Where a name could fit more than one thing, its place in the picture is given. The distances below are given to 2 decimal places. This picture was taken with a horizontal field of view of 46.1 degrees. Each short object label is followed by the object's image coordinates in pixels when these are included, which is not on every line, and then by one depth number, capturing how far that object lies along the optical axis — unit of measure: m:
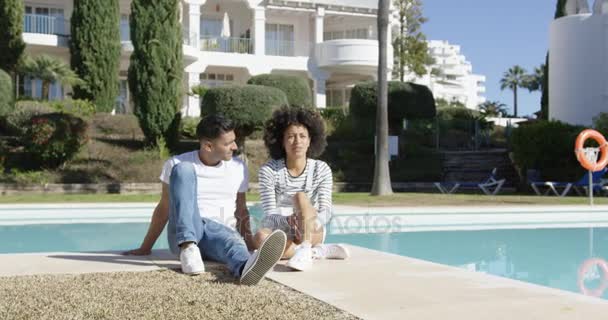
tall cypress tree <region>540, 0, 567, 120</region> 27.39
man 4.51
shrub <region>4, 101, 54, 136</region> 20.95
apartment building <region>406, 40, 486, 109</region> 103.38
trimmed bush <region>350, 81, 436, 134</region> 23.05
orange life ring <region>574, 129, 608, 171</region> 13.47
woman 5.34
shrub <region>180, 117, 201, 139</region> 22.89
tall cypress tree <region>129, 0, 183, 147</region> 20.02
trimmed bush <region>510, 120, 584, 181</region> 18.30
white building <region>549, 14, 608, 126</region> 20.70
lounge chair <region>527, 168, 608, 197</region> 16.56
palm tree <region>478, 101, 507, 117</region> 37.89
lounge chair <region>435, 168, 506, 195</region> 18.06
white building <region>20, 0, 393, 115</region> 27.42
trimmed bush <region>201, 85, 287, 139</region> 19.36
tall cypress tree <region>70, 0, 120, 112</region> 24.39
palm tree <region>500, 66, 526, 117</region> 86.12
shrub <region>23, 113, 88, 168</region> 18.14
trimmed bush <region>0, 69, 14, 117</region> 20.39
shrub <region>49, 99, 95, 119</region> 22.23
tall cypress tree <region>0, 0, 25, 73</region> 22.92
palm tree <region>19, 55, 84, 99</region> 23.36
